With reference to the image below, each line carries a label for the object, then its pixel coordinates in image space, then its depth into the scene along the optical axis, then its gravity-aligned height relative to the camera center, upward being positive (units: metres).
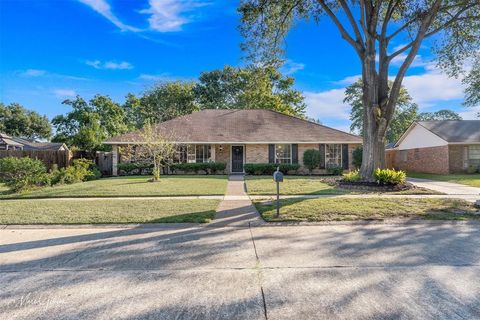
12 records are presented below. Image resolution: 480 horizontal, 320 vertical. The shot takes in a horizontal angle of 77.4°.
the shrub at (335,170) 20.26 -0.57
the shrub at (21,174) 12.09 -0.47
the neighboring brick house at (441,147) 21.34 +1.12
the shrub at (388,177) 11.92 -0.62
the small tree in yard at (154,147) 15.46 +0.86
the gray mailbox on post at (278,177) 6.90 -0.35
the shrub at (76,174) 14.34 -0.59
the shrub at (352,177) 13.04 -0.69
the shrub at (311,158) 20.38 +0.25
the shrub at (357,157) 20.39 +0.32
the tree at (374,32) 12.31 +5.81
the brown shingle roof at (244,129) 20.98 +2.45
